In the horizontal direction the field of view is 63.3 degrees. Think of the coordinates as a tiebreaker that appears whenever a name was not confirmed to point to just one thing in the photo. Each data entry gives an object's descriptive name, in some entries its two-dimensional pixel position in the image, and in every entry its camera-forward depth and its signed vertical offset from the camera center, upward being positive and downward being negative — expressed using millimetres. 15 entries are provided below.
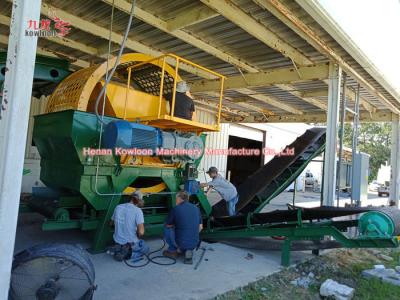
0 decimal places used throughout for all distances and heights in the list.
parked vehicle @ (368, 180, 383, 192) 32375 -708
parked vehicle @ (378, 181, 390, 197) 26441 -906
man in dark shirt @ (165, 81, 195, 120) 5562 +1067
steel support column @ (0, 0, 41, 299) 2174 +214
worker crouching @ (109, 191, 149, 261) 4766 -1031
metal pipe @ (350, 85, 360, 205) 6988 +798
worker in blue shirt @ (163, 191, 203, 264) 4883 -981
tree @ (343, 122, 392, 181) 39375 +4395
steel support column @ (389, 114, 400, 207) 10273 +597
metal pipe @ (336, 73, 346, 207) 6713 +1047
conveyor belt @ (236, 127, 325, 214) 7160 -69
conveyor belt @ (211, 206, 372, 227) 4816 -704
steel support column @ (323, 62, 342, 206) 6367 +769
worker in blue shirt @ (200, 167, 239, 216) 6633 -420
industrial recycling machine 4645 -115
